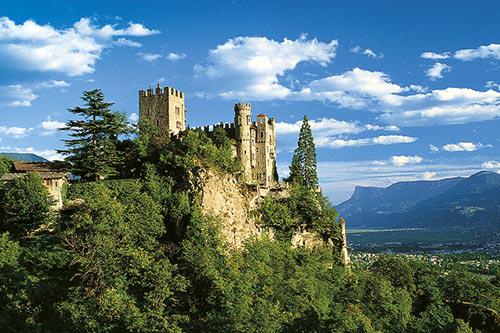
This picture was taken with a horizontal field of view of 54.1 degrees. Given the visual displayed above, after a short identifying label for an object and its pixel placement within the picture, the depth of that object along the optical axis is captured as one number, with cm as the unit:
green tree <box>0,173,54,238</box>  5022
